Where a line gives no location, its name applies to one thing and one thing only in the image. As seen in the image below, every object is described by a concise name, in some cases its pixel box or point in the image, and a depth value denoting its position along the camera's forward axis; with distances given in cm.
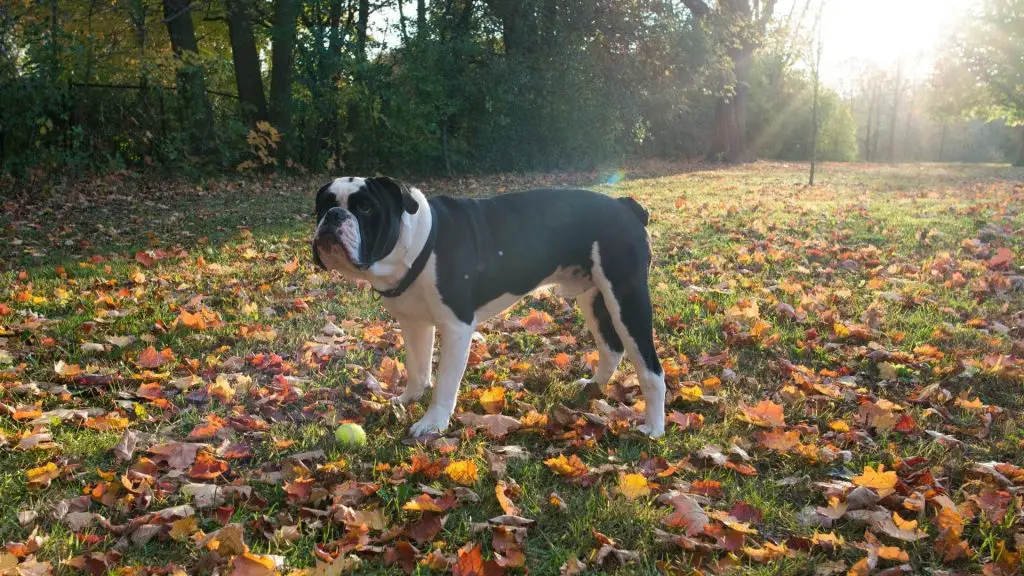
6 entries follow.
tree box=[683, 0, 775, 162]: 2381
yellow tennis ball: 357
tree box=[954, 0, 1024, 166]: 3198
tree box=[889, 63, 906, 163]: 6469
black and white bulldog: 338
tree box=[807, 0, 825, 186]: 1614
